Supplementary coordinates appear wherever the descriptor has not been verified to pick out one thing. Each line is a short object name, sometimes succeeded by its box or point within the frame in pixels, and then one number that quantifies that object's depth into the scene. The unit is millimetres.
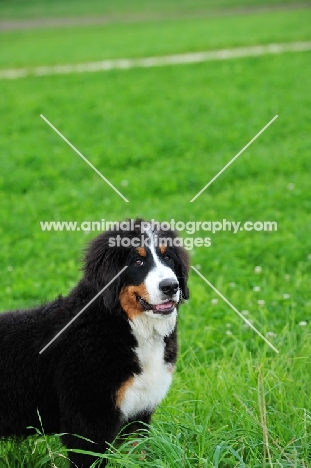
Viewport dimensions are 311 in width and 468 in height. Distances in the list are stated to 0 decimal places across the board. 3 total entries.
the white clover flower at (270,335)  10317
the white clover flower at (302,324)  10487
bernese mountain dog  7156
